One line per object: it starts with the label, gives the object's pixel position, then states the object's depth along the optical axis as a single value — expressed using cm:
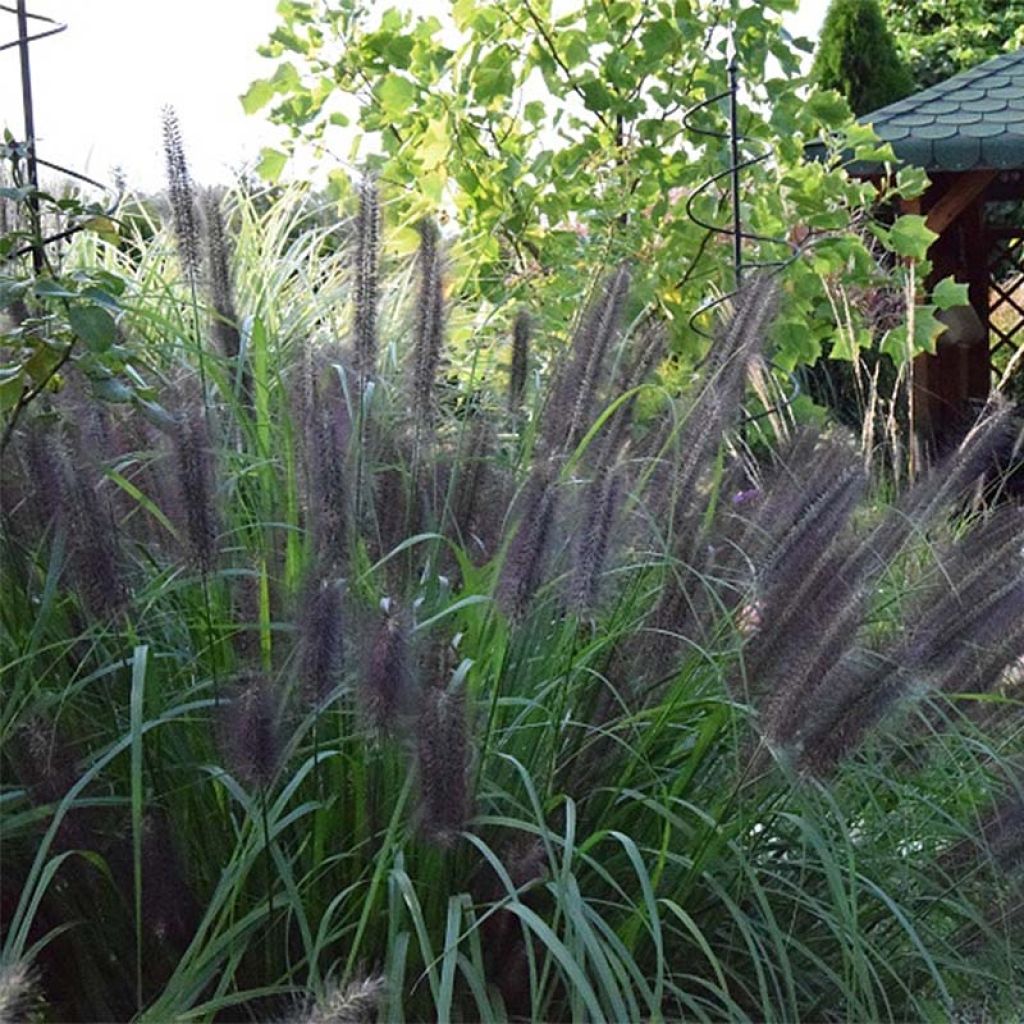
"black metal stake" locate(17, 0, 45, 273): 285
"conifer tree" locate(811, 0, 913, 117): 1265
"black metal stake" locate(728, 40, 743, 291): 370
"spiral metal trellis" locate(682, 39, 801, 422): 366
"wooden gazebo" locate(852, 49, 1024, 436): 816
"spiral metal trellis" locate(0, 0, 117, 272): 252
